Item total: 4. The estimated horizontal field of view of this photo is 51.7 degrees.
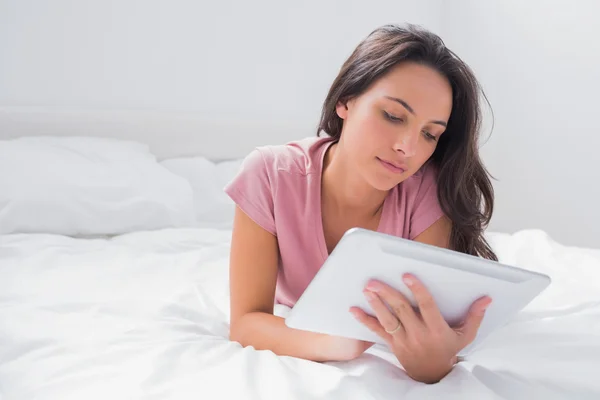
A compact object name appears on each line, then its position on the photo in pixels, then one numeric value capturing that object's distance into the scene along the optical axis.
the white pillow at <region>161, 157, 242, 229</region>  2.48
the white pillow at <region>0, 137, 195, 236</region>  1.97
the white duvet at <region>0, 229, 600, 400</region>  0.86
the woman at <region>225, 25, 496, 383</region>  1.10
